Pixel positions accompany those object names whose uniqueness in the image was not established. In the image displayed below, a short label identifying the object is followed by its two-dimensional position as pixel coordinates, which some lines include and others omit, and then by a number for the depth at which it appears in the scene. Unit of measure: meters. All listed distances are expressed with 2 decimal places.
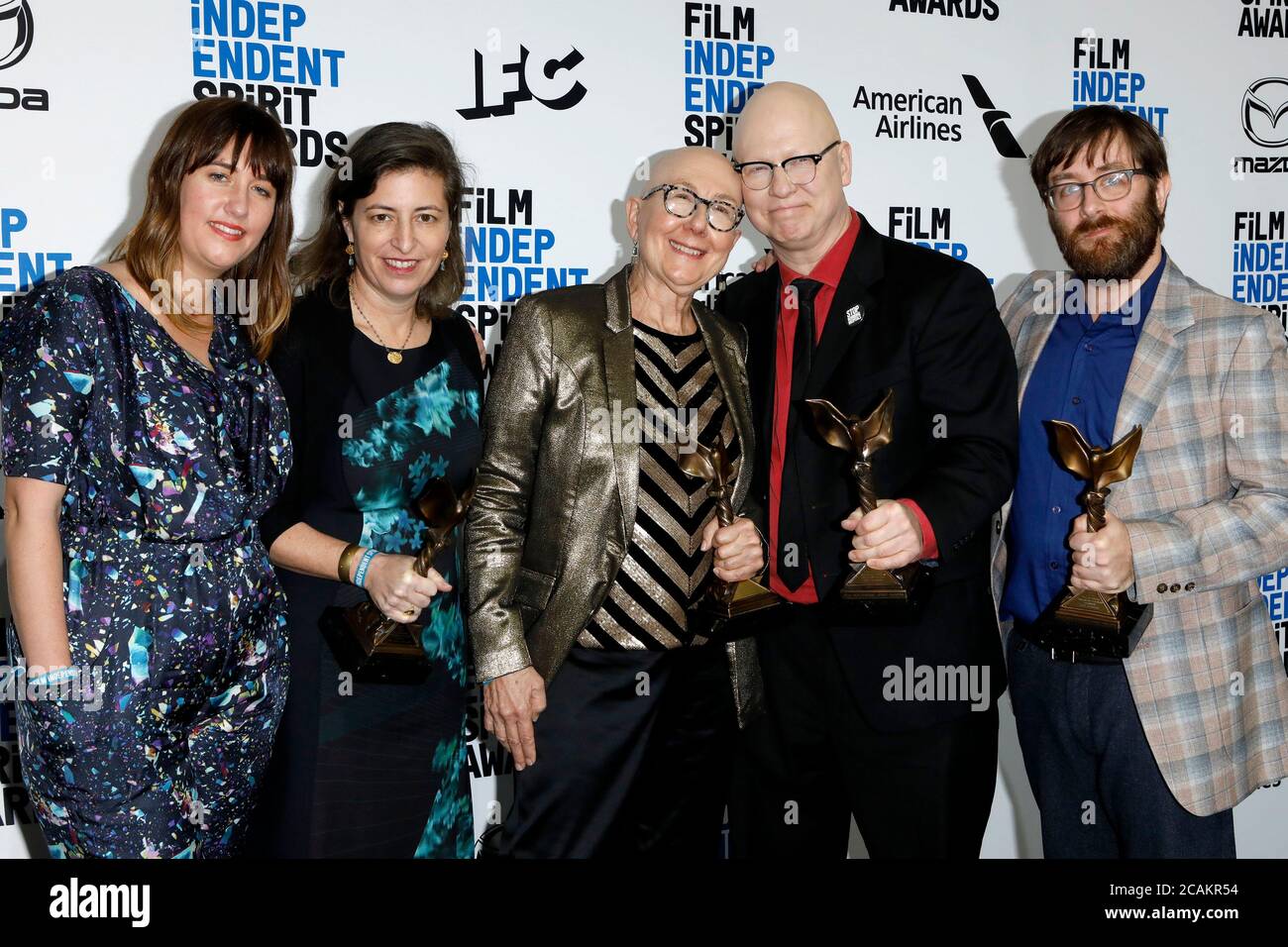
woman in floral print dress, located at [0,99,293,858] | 1.98
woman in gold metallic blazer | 2.43
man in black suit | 2.47
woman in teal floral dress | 2.41
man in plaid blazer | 2.44
